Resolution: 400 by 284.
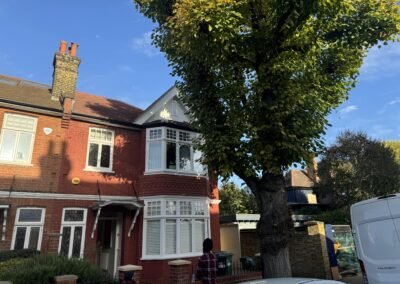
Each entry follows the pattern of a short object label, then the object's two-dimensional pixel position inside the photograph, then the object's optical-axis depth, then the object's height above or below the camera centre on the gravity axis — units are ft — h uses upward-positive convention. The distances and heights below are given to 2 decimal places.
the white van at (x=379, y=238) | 24.03 +0.60
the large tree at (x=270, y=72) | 28.66 +18.09
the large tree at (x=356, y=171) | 71.92 +17.04
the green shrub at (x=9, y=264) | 28.11 -0.52
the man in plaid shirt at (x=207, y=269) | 23.47 -1.25
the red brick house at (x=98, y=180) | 39.42 +9.98
